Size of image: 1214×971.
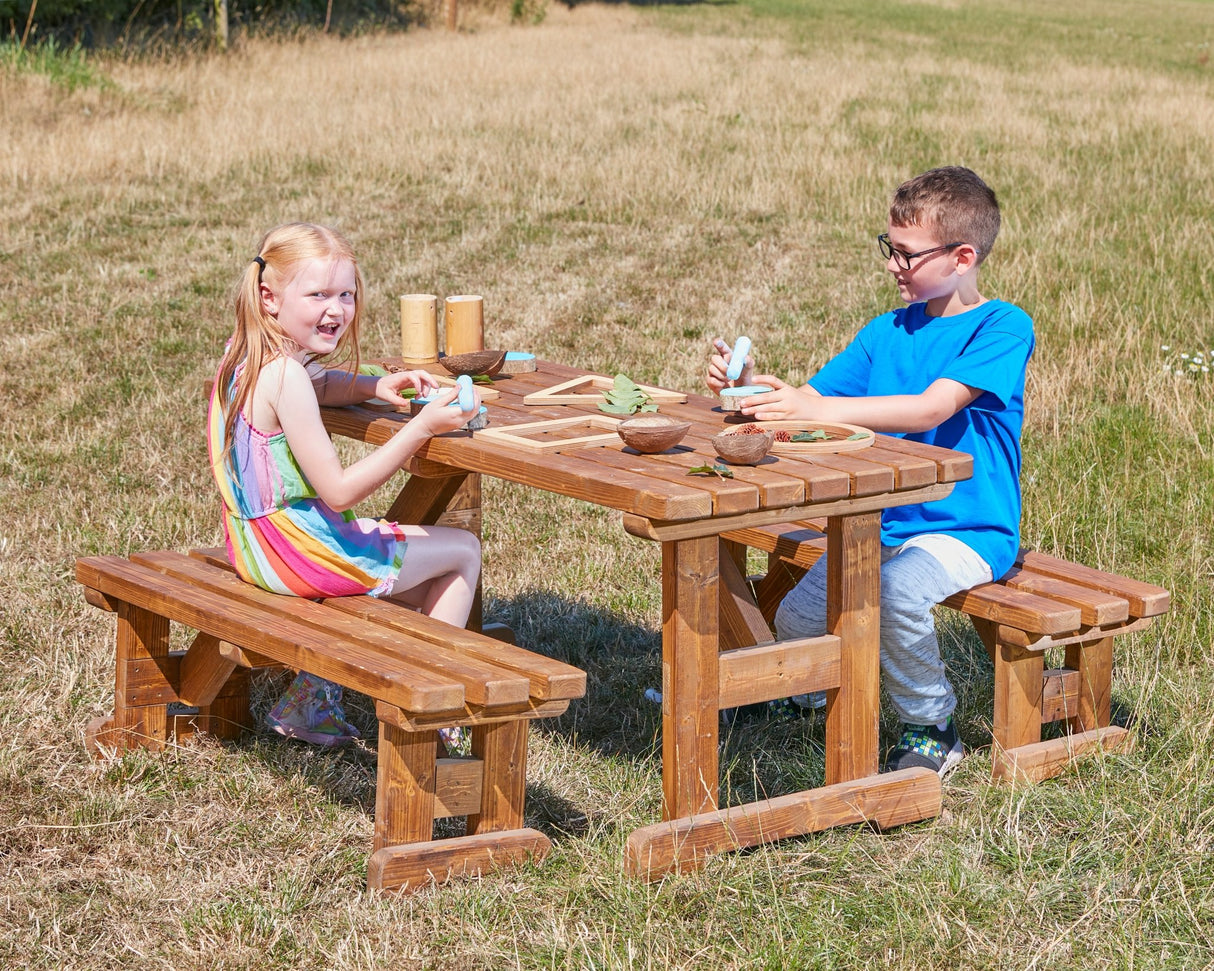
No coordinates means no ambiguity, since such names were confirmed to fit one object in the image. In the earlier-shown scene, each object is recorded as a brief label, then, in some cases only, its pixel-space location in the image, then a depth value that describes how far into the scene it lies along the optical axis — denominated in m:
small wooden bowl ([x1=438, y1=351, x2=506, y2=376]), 4.13
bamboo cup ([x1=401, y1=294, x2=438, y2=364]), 4.33
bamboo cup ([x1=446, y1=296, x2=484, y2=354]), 4.35
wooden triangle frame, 3.91
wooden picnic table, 3.10
